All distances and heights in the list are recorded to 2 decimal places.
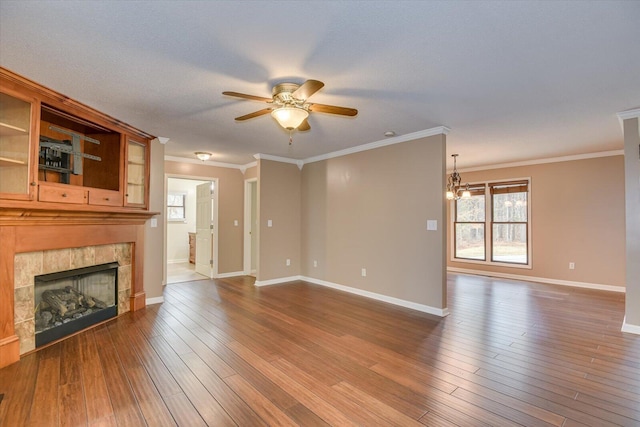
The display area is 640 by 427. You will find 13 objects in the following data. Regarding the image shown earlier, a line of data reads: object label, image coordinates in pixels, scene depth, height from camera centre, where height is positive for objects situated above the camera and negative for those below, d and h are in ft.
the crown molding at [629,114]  10.96 +3.92
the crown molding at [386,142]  13.32 +3.86
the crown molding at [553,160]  17.86 +3.90
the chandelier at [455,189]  19.80 +2.02
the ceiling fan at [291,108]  8.55 +3.14
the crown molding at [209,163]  19.57 +3.67
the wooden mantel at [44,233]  8.53 -0.58
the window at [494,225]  21.31 -0.38
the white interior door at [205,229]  20.97 -0.85
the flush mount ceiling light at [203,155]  17.78 +3.65
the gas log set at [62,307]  9.89 -3.23
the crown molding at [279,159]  18.71 +3.76
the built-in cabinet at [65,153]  8.68 +2.22
